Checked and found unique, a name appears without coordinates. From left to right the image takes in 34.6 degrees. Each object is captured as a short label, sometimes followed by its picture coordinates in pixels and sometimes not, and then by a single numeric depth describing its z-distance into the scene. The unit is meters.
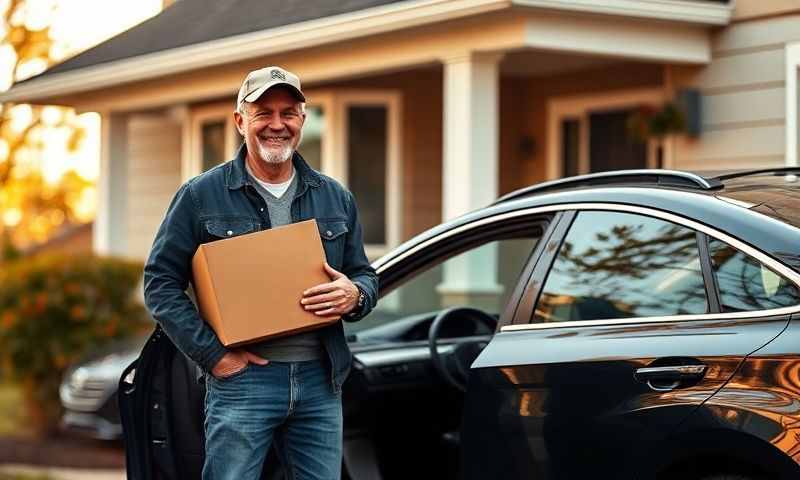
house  8.65
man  3.81
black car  3.50
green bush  11.55
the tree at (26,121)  17.70
